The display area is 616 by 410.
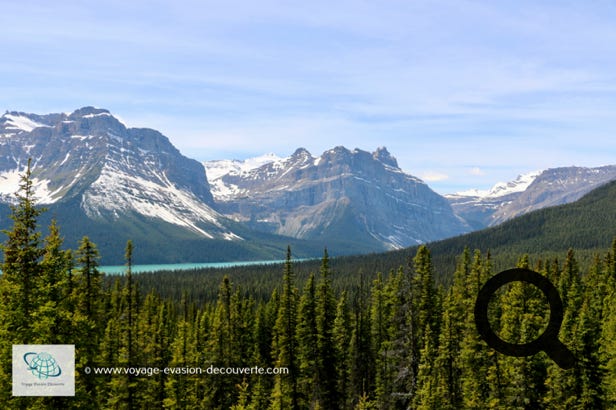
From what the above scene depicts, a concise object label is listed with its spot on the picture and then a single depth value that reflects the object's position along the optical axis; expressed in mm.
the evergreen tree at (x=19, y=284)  28938
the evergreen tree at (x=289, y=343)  60856
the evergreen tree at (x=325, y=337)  61844
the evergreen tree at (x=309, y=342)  61969
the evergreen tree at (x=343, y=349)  65062
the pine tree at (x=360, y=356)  77062
